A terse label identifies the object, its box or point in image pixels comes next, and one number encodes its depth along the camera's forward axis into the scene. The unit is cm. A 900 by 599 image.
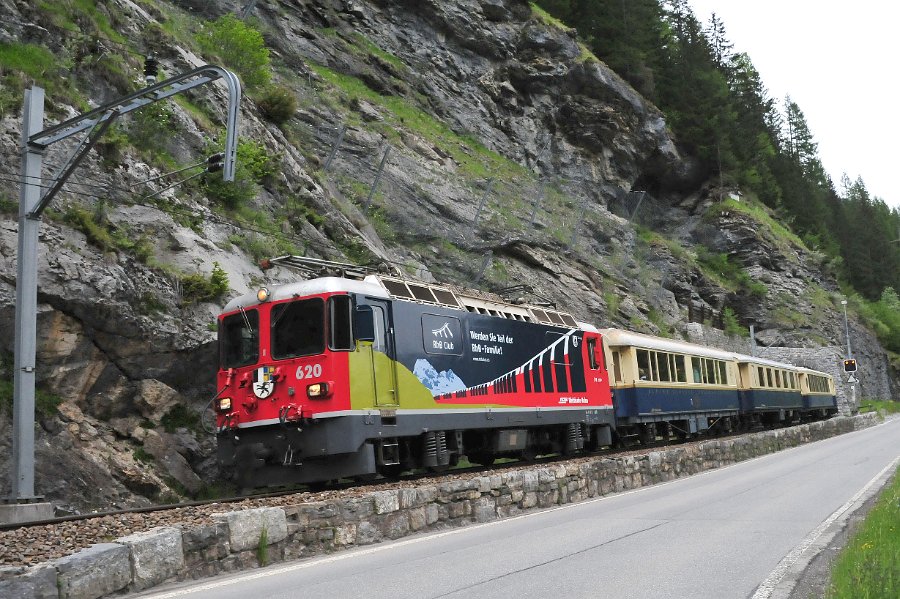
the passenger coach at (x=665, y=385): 2197
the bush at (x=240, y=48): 2667
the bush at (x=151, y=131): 1844
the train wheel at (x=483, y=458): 1761
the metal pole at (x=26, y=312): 1073
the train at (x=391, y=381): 1238
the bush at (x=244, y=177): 1953
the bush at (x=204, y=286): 1595
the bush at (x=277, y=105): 2623
